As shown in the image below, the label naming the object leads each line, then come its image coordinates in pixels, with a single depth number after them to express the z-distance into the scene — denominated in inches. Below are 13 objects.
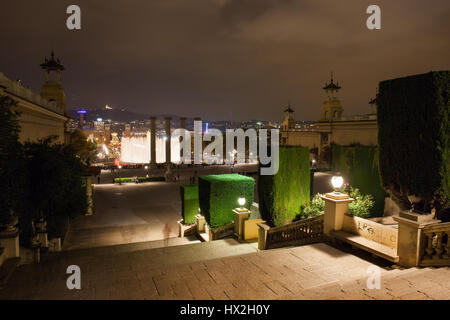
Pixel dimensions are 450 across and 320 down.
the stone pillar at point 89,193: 766.5
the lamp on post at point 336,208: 321.4
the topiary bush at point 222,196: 521.6
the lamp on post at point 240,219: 467.9
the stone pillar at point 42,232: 428.8
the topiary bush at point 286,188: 436.1
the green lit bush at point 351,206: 378.9
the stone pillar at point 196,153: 2765.0
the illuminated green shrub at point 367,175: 481.4
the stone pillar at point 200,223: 585.0
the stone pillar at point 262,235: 396.2
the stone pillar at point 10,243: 305.8
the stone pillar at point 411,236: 231.9
